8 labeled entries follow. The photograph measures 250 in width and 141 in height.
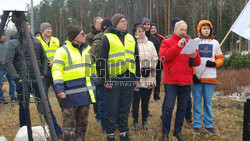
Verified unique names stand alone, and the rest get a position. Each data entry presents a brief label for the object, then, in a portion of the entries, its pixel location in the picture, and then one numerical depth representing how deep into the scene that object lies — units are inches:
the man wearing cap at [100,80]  194.6
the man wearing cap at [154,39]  241.9
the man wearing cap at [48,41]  213.3
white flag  173.6
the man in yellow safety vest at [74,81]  143.5
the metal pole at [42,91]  124.2
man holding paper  169.5
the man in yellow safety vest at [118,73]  166.6
